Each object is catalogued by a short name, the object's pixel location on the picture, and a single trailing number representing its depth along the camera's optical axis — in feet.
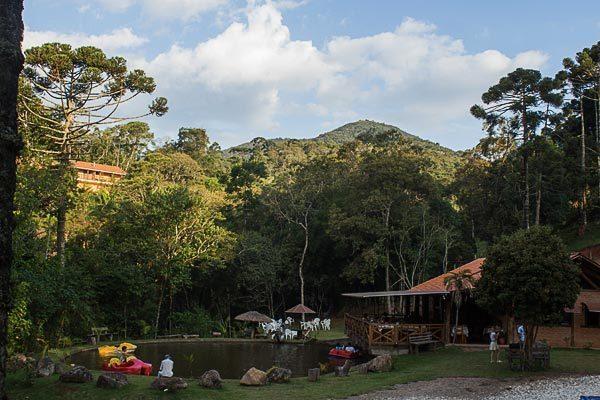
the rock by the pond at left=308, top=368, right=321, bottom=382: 49.20
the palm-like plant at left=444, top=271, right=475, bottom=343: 62.34
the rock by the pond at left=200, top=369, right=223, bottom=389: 44.01
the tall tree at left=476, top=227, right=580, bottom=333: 46.29
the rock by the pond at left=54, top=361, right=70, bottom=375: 45.06
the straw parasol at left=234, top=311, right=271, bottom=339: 90.16
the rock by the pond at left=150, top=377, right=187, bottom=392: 40.98
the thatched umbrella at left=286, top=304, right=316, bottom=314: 95.04
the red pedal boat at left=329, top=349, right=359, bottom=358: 68.39
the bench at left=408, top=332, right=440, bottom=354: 63.57
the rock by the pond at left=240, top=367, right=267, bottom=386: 46.75
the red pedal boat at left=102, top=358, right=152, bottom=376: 52.75
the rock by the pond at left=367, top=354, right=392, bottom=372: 53.06
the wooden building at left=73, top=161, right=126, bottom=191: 169.74
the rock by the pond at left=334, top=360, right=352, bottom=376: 51.62
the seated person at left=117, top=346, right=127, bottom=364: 55.42
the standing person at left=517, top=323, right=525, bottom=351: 54.56
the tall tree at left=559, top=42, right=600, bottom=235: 103.55
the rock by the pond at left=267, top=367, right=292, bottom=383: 48.42
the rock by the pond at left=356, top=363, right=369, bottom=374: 52.82
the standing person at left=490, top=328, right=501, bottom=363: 53.47
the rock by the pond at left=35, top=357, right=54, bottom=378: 44.04
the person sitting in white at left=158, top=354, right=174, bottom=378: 46.03
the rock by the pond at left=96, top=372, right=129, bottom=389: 41.04
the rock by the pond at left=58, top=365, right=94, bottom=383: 41.96
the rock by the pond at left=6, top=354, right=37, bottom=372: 44.10
